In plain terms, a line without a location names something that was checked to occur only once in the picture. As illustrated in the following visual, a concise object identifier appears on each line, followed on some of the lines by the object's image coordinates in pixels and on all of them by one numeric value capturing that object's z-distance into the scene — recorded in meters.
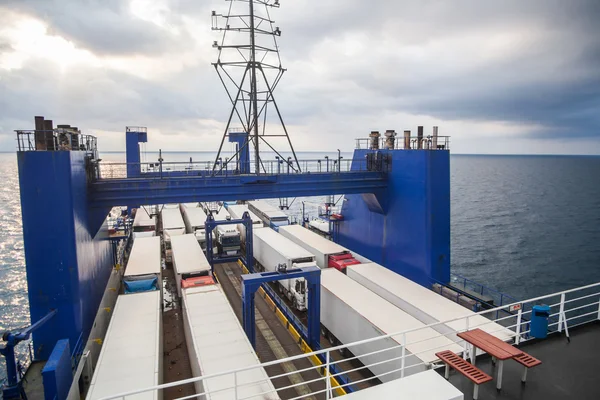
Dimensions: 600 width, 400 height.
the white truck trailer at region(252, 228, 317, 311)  21.27
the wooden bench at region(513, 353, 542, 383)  7.64
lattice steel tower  23.16
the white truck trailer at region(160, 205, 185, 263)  32.37
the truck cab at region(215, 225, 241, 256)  31.41
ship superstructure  12.69
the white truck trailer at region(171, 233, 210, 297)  21.89
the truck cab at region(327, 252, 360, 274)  22.19
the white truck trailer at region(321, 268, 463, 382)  13.32
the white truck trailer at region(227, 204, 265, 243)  34.38
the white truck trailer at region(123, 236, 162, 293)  20.52
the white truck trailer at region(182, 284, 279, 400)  11.10
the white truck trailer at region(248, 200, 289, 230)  36.34
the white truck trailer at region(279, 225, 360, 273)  22.83
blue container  9.58
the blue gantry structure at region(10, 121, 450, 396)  14.91
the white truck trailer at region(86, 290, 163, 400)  11.56
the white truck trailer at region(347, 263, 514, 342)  15.04
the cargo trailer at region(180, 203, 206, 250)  34.56
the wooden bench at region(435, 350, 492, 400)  7.32
